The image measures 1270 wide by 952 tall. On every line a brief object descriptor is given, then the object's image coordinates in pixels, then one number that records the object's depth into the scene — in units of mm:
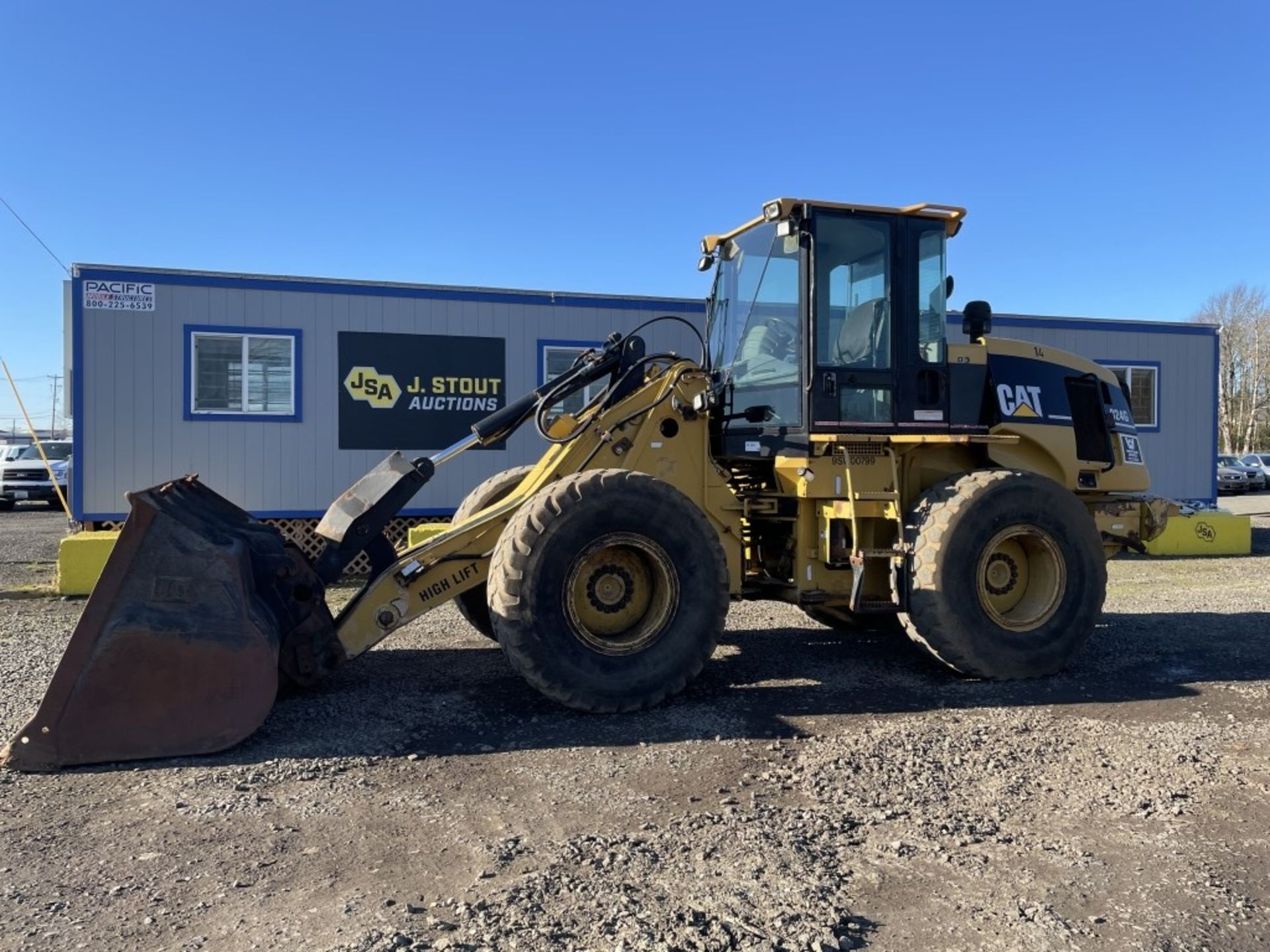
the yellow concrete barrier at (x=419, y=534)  10320
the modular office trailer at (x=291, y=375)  11070
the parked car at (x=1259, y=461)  34812
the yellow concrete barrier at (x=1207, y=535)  14133
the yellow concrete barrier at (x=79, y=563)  9734
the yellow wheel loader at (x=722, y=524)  4508
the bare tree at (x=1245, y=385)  55156
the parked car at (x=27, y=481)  24188
